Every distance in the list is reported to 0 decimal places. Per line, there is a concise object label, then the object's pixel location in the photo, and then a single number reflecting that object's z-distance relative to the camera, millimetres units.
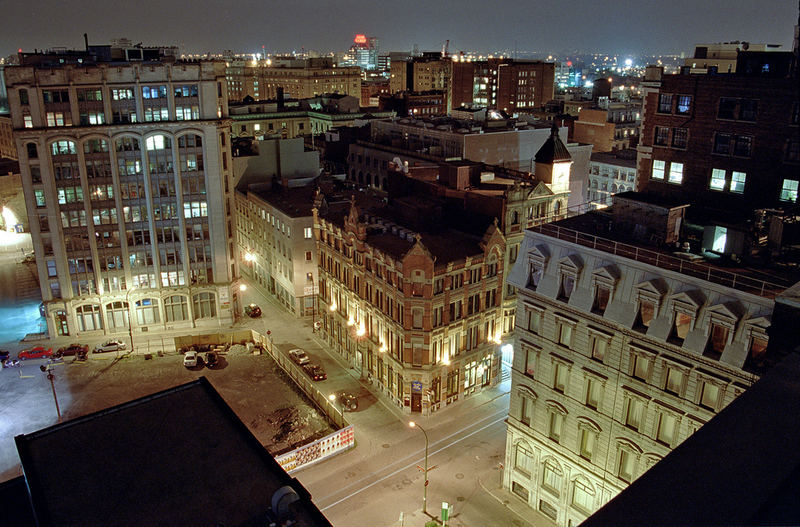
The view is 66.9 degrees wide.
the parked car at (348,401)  64688
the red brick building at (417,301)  61000
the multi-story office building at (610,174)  116375
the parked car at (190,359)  73625
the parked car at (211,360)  74125
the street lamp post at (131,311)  78606
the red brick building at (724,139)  44656
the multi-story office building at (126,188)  75062
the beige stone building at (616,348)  35531
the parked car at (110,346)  76875
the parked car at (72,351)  75688
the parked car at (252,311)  88500
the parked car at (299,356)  72825
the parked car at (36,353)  75062
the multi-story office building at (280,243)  84250
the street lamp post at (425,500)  50025
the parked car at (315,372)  70250
